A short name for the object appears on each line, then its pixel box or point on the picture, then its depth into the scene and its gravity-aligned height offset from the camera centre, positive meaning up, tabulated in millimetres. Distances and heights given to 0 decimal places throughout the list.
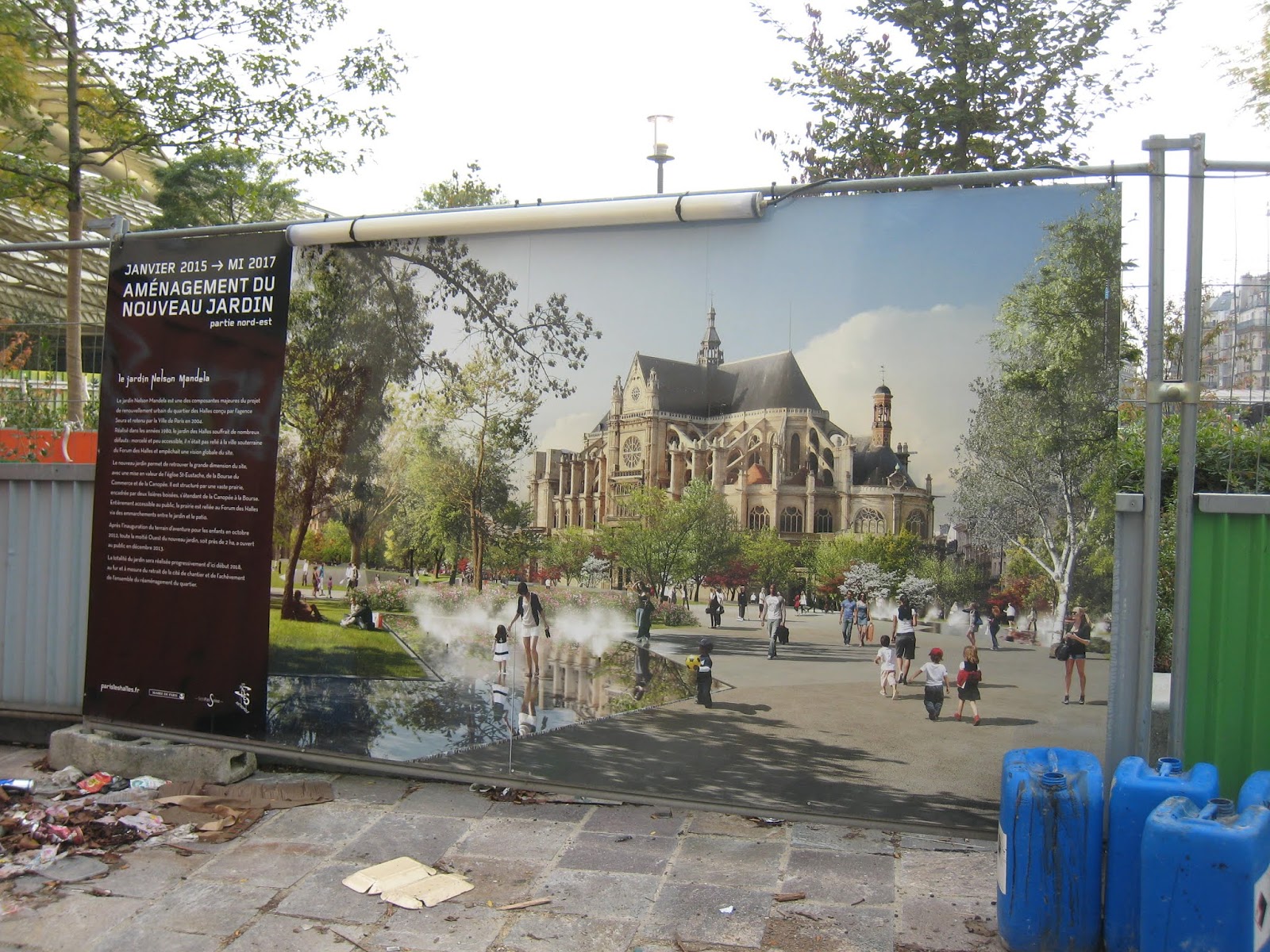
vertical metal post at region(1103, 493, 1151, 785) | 4363 -454
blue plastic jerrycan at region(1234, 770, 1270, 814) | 3629 -906
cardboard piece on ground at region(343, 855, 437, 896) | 4527 -1628
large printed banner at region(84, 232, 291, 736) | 6090 +68
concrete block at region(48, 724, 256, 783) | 5852 -1482
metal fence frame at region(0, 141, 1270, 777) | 4234 +366
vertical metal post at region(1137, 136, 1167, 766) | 4242 +428
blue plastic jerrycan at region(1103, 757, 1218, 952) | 3656 -1067
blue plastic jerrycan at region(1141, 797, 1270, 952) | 3285 -1104
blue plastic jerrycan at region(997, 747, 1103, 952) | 3746 -1198
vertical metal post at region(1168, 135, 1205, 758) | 4223 +349
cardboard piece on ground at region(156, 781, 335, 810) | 5605 -1593
